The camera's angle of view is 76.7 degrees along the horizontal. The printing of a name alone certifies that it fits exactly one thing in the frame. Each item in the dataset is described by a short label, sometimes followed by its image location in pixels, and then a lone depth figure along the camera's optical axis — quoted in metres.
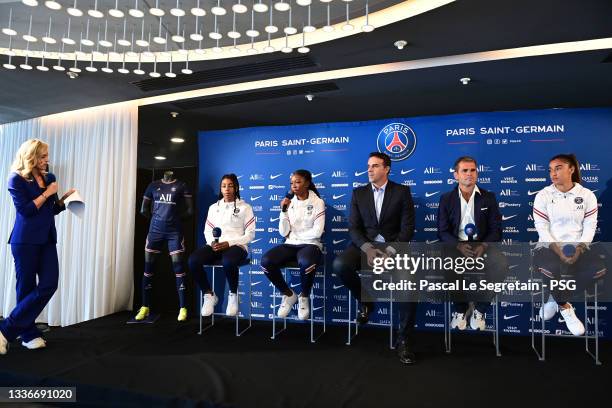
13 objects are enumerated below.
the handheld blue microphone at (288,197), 3.73
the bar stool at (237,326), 3.67
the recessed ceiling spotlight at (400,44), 3.21
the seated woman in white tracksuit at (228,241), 3.64
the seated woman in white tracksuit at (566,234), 2.96
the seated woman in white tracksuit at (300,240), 3.44
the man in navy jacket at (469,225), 3.09
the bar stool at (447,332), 3.01
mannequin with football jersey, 4.20
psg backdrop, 3.75
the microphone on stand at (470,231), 3.05
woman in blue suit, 3.12
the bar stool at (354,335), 3.02
